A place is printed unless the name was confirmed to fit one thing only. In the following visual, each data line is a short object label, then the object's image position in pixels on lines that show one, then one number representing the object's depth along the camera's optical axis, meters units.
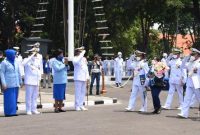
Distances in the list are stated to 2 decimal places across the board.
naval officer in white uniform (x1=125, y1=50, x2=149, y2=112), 17.47
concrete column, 33.66
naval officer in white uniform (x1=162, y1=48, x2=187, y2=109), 18.84
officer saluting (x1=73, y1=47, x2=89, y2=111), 18.19
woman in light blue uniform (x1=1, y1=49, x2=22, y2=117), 16.81
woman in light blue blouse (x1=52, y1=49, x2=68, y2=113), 17.70
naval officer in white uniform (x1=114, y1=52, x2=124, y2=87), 33.93
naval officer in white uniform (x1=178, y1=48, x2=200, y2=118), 15.67
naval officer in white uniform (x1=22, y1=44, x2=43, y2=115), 17.22
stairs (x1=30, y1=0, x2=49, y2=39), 37.53
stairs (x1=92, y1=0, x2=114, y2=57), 35.78
